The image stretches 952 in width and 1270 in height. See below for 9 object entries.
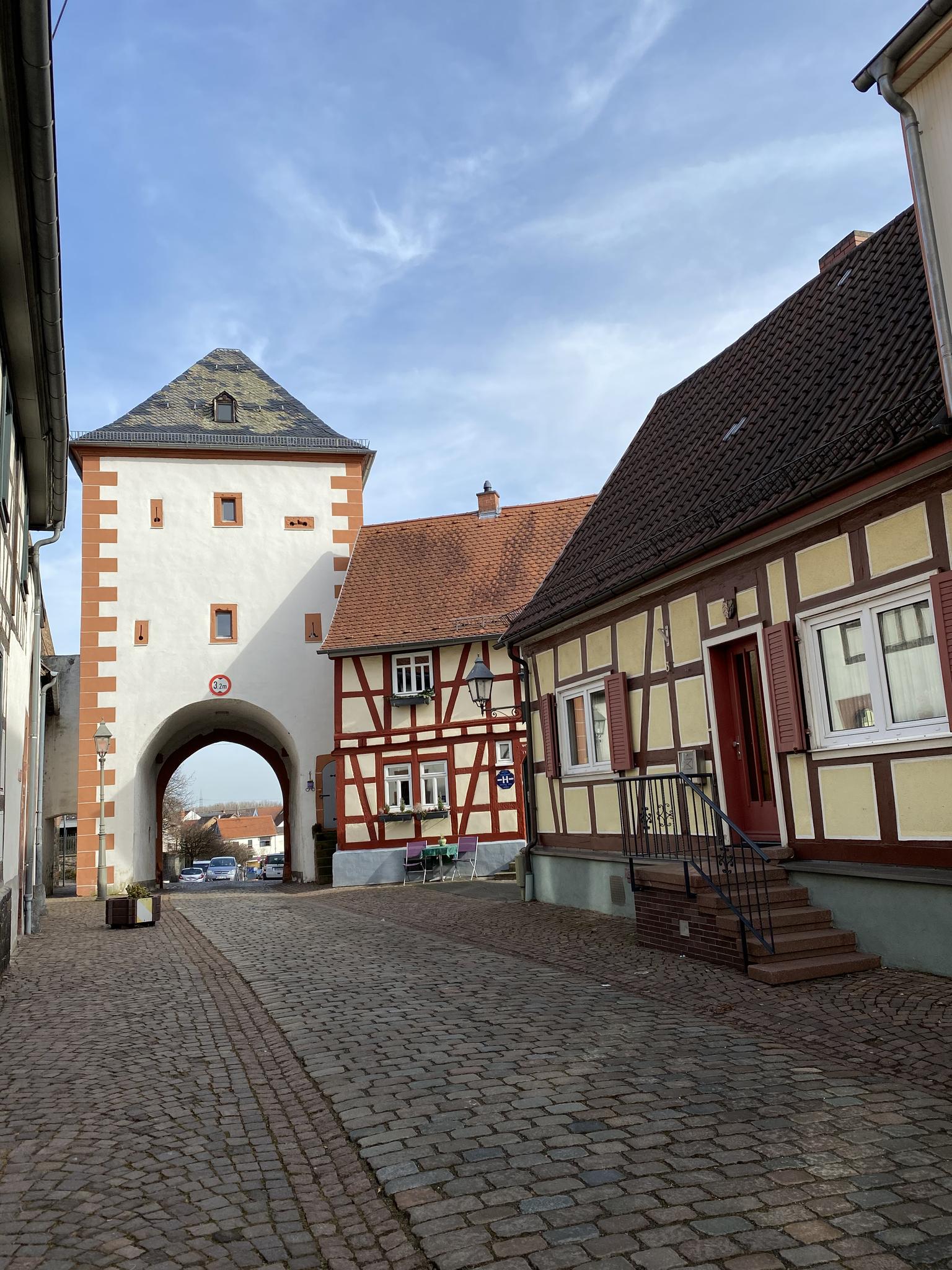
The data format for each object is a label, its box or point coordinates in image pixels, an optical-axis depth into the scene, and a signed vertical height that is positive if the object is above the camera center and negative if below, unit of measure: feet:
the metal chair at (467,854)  71.46 -2.60
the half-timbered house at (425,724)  72.90 +6.39
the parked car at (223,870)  155.43 -5.90
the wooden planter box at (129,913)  47.91 -3.42
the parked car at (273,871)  148.66 -6.32
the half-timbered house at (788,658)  24.85 +4.00
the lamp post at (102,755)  69.87 +5.53
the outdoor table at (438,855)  70.23 -2.46
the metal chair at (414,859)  70.85 -2.74
